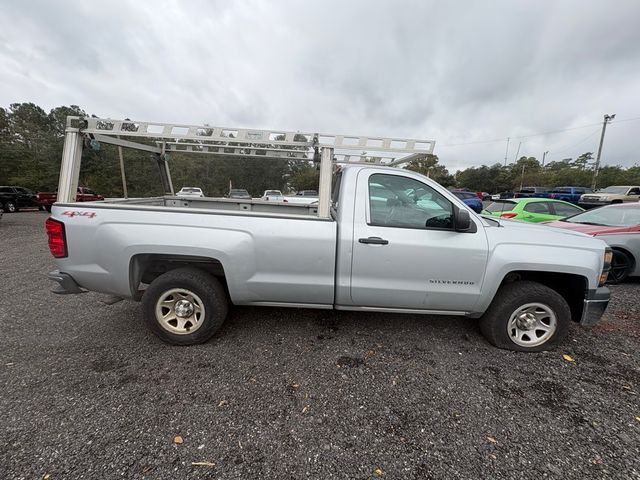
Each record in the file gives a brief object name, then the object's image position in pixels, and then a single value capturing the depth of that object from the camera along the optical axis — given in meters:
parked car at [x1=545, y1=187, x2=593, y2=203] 23.67
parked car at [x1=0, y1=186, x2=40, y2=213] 17.56
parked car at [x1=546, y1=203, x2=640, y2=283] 5.05
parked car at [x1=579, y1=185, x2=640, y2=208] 17.72
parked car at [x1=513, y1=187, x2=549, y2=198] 26.59
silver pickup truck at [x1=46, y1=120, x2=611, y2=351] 2.75
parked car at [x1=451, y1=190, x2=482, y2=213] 14.32
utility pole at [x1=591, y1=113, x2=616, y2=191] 31.91
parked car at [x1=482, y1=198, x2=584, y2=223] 7.57
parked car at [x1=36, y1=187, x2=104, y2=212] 18.74
